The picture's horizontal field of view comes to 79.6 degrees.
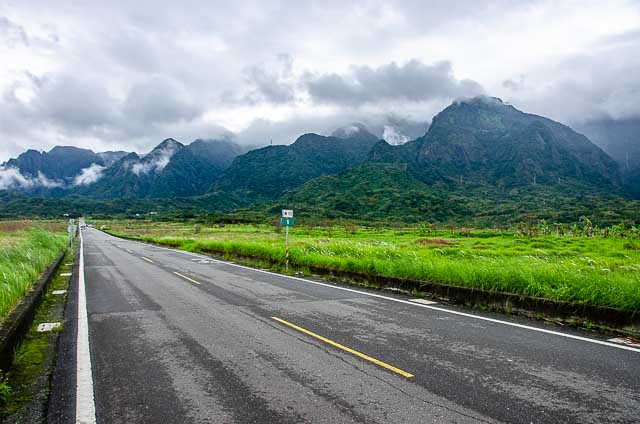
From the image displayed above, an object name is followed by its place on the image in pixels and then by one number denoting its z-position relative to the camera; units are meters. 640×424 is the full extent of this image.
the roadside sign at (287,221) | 15.28
